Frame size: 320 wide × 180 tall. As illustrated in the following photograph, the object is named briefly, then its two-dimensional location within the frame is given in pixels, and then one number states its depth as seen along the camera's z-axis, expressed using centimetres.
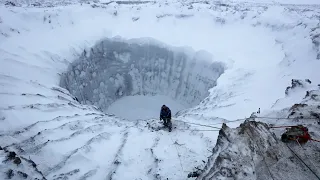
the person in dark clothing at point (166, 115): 914
